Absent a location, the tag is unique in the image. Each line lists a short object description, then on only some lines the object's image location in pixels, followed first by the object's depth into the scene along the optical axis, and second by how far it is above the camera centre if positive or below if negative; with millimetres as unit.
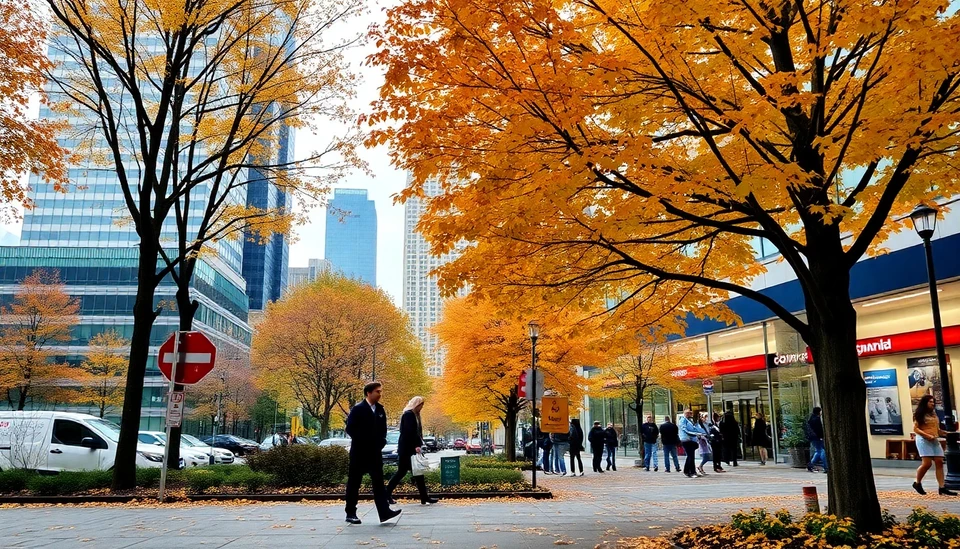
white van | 16531 -834
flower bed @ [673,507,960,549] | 6121 -1218
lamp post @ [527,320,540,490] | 15682 +1716
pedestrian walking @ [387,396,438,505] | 11148 -584
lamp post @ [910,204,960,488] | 11820 +77
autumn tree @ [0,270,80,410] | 44375 +5048
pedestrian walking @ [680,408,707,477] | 19188 -994
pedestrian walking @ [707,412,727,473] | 21266 -1237
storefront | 18922 +1141
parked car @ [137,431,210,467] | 24734 -1723
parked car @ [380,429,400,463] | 27344 -1902
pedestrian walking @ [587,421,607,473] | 23139 -1313
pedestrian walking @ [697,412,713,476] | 21084 -1239
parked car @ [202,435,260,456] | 45066 -2624
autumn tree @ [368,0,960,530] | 6262 +2692
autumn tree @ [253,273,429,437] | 40062 +3987
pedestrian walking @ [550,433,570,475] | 22375 -1494
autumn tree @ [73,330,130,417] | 53438 +2758
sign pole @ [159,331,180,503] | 11655 +465
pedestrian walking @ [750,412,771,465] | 22844 -1023
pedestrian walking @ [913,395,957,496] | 11719 -615
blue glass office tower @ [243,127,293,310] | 159250 +34944
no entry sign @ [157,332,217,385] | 11734 +843
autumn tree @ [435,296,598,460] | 22172 +1641
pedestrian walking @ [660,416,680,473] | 21953 -1034
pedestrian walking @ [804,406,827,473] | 18219 -860
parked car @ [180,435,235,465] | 29648 -2069
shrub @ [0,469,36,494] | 13055 -1417
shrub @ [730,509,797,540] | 6566 -1193
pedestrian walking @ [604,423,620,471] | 24359 -1348
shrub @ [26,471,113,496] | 12719 -1426
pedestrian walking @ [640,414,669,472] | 22422 -996
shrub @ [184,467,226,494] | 13102 -1424
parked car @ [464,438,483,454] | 55844 -3551
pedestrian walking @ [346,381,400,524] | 8922 -550
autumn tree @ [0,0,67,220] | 13625 +6203
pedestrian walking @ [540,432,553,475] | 22500 -1561
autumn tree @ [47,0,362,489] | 14125 +7263
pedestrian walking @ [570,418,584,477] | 22266 -1161
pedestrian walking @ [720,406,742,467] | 22672 -1051
